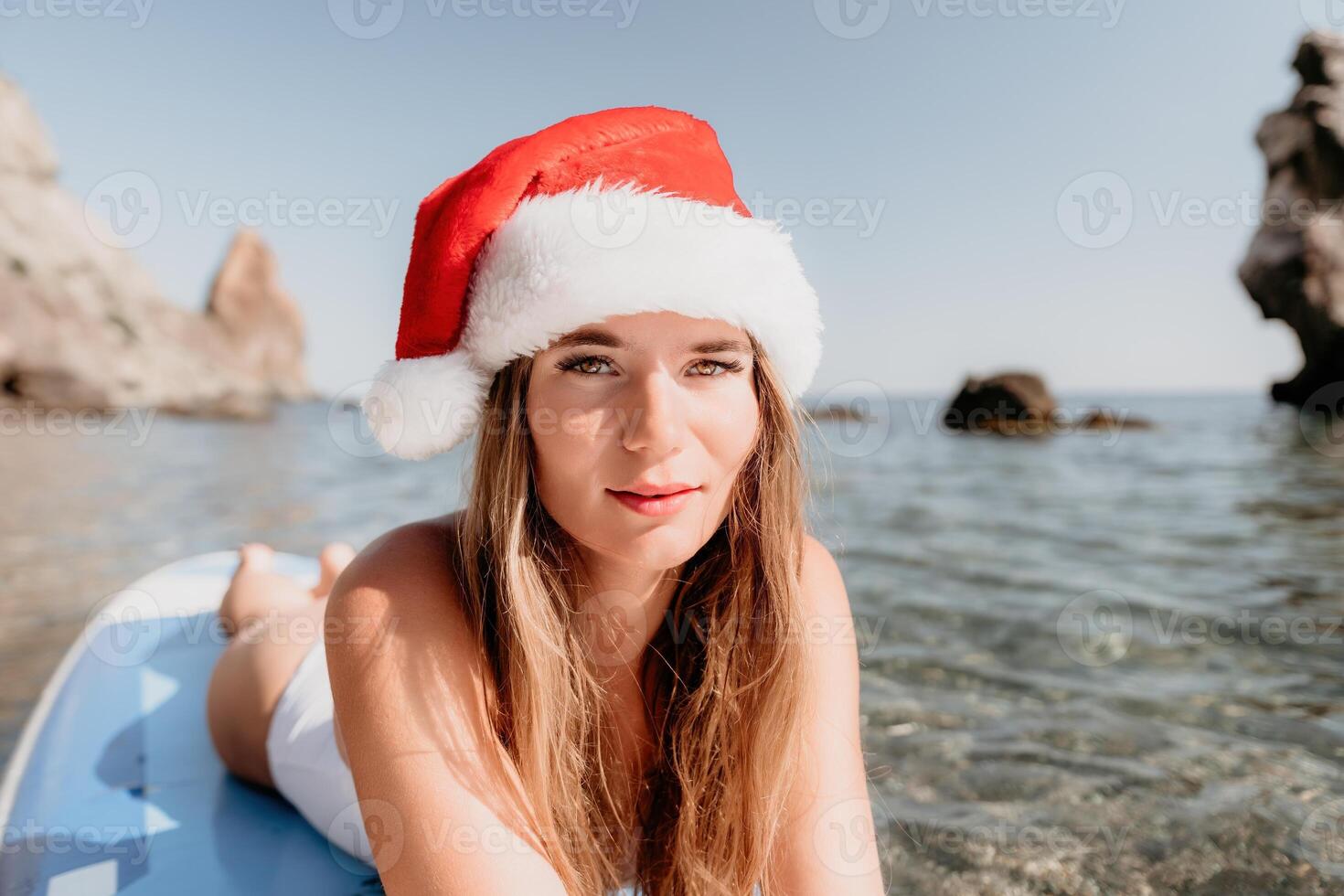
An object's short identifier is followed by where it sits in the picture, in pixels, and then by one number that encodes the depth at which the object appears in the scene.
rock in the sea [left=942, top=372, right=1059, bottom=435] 22.78
